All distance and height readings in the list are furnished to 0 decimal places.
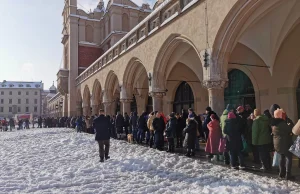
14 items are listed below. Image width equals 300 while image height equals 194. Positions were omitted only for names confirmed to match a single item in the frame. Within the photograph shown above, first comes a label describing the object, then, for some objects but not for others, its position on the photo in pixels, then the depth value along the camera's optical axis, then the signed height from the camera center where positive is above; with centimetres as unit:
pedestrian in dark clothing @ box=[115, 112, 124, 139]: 1432 -35
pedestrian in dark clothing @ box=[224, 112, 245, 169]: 702 -58
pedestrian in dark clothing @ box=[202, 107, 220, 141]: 840 -17
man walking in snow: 862 -48
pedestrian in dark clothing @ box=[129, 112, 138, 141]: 1335 -43
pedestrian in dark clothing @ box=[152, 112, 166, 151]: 1042 -54
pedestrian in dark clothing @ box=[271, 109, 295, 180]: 594 -57
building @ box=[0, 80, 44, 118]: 8956 +654
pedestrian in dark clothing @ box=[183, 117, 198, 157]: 888 -67
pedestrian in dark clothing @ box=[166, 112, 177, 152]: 999 -56
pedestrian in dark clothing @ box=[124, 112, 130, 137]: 1478 -20
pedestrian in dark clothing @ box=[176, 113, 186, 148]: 1064 -41
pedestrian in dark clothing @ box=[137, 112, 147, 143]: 1226 -50
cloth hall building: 882 +260
